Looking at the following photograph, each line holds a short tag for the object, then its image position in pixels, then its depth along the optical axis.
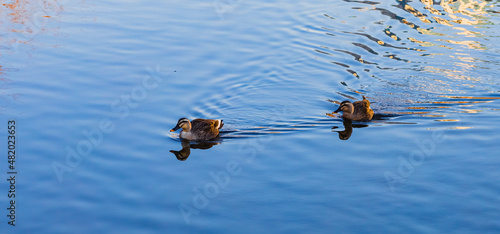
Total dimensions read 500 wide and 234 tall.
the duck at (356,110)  17.41
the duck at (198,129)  16.12
